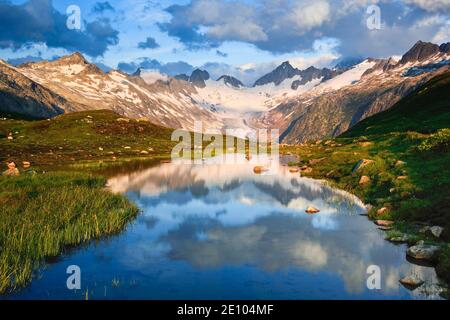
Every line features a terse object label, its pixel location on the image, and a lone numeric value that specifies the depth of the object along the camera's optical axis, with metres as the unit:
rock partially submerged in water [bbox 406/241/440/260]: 22.56
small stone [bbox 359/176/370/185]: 44.81
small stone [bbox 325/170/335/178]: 57.98
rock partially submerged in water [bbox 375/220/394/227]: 29.95
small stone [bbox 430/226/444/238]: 24.86
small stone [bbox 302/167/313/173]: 65.79
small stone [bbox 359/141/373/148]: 73.94
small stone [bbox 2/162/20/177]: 47.00
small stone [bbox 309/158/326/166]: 72.56
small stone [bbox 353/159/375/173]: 48.84
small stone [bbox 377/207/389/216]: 32.30
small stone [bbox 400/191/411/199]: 33.71
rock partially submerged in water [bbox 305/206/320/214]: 35.88
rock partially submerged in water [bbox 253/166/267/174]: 71.44
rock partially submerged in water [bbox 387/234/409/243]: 26.03
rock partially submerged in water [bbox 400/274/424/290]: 19.40
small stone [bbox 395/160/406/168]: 44.09
